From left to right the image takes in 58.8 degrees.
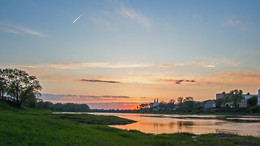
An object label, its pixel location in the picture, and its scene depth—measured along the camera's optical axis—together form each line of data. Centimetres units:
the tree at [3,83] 8342
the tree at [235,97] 16175
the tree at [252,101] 16199
